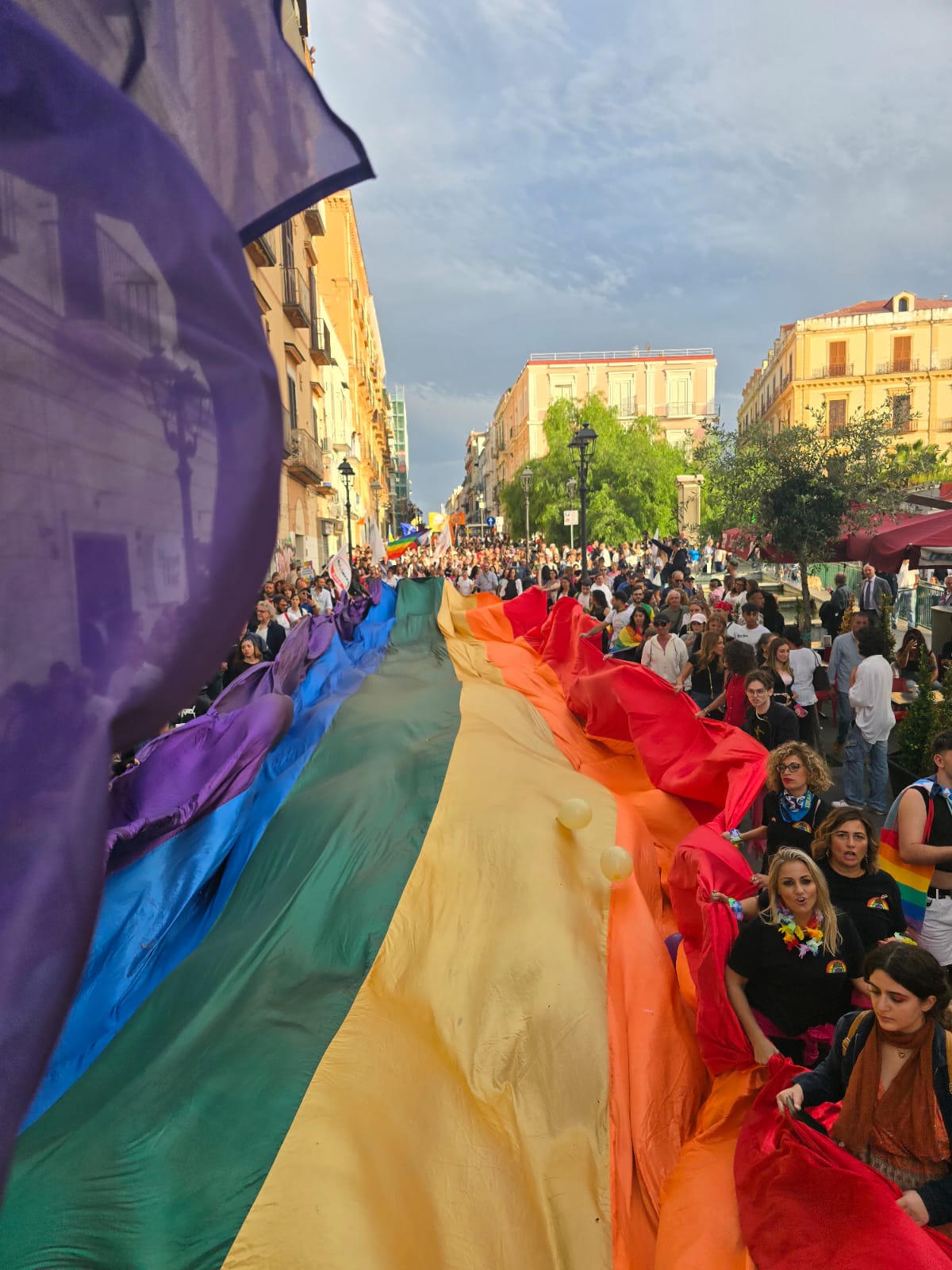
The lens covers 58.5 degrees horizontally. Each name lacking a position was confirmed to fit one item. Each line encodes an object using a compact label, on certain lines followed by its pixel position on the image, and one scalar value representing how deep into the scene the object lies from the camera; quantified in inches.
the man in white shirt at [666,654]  335.9
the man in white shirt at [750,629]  343.0
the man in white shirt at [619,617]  444.8
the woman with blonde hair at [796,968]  131.0
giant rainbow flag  85.4
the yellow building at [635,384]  2994.6
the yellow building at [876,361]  2098.9
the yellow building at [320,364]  921.5
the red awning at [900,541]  517.3
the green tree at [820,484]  631.8
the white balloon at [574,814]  155.5
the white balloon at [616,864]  148.7
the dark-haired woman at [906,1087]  98.0
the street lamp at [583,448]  728.3
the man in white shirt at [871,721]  265.9
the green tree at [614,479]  1846.7
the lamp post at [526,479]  1831.4
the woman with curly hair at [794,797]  176.7
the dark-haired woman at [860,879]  140.1
